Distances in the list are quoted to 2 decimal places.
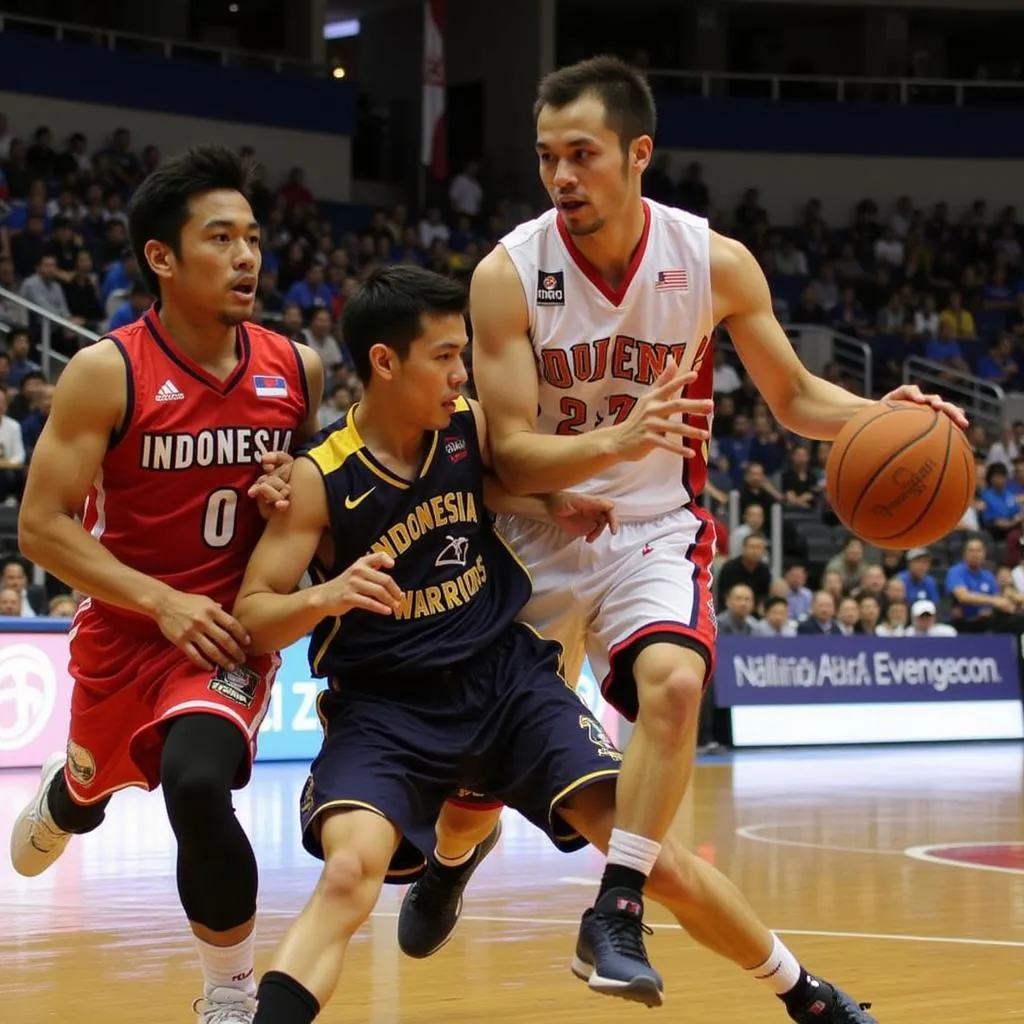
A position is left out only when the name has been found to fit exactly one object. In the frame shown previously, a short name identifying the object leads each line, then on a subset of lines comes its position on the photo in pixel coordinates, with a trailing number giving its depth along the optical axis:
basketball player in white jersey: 4.75
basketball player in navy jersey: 4.57
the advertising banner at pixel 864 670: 14.61
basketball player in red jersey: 4.60
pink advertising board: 11.53
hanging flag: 24.50
